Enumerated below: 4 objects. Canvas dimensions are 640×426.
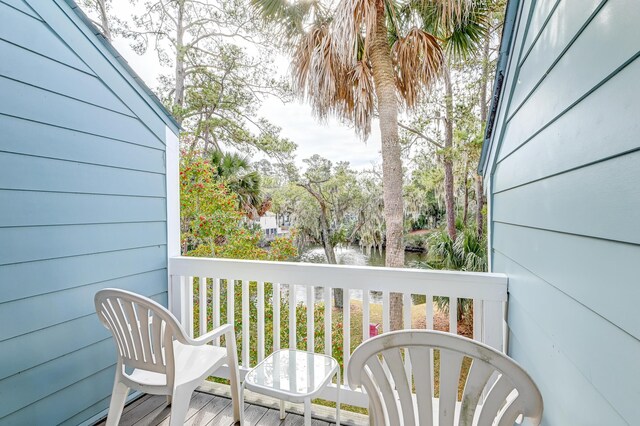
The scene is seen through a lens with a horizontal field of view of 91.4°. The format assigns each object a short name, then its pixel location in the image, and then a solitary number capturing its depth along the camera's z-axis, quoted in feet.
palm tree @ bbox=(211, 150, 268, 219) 23.41
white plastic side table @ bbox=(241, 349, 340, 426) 5.00
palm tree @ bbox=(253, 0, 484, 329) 13.15
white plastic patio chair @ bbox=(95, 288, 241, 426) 5.20
